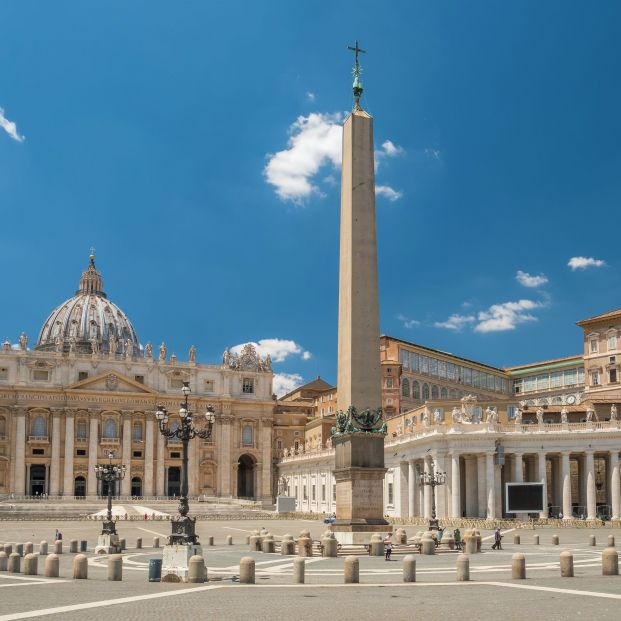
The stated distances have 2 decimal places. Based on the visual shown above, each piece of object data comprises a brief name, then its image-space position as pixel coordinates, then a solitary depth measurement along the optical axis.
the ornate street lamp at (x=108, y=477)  39.44
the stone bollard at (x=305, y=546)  31.12
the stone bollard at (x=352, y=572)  21.63
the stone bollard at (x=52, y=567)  24.31
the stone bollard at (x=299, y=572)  21.95
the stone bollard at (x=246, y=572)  22.05
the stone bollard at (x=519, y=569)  22.05
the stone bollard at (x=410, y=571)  21.89
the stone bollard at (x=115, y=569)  23.28
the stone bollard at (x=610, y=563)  22.62
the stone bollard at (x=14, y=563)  26.35
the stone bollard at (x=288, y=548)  32.81
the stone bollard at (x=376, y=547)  29.95
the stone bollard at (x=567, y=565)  22.66
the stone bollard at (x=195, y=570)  22.28
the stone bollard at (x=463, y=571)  22.06
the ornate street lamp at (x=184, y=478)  23.86
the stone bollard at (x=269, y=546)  34.28
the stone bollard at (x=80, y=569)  24.03
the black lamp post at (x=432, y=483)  39.97
